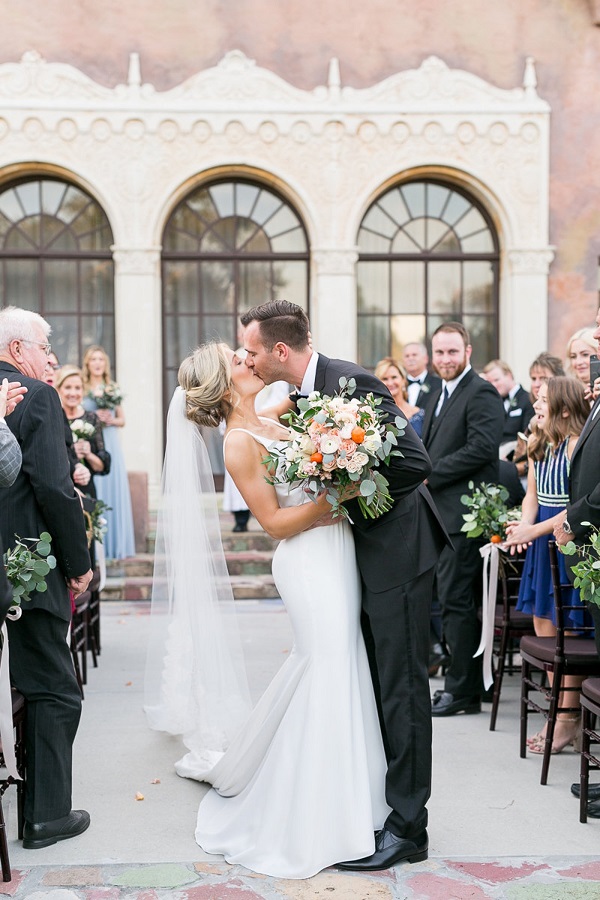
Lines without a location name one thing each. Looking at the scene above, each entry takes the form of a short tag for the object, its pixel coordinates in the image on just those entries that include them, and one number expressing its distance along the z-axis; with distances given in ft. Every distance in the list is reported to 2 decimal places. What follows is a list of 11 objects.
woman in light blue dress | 32.63
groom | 12.88
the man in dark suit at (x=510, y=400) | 30.37
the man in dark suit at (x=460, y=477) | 20.39
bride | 12.87
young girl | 17.93
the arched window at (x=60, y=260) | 42.14
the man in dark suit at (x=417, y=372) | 31.81
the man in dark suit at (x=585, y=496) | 14.87
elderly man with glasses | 13.41
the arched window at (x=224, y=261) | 42.63
